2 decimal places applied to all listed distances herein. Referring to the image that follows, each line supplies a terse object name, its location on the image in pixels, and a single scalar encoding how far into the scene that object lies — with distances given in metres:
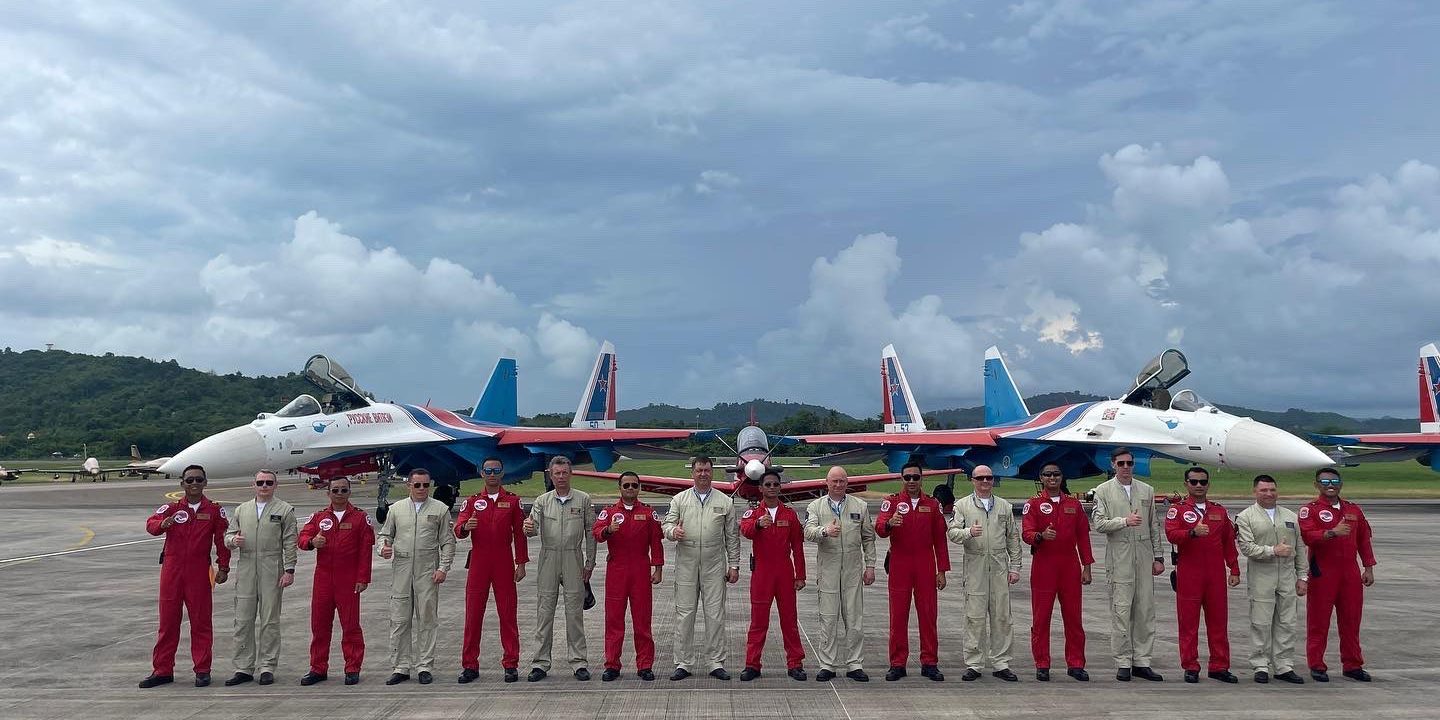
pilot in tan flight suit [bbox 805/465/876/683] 7.21
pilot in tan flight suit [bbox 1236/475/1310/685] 7.14
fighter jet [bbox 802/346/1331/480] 18.58
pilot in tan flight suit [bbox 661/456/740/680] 7.25
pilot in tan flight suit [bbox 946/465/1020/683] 7.17
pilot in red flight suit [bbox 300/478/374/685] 7.09
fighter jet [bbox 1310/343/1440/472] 30.28
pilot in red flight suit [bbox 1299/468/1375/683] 7.20
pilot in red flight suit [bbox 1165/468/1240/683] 7.14
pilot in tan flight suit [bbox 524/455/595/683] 7.28
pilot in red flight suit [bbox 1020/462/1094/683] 7.21
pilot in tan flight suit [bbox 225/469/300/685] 7.16
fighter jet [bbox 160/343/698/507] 19.03
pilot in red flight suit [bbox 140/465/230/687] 7.08
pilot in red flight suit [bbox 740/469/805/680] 7.23
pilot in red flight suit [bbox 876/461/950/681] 7.29
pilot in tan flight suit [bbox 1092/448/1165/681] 7.22
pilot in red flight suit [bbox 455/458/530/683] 7.17
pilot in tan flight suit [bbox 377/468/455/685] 7.14
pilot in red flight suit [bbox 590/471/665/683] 7.25
